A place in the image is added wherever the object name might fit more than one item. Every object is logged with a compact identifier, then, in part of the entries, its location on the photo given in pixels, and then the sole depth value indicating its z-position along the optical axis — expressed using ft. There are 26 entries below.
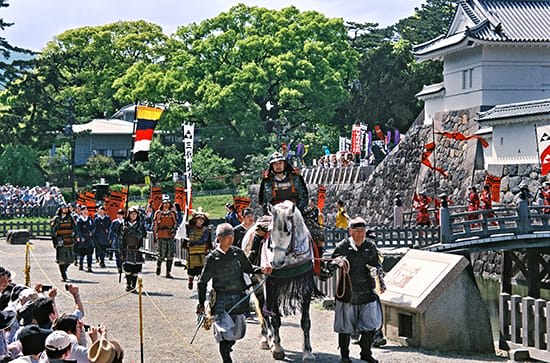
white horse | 39.27
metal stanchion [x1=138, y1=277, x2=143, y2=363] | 37.53
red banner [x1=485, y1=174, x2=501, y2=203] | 111.45
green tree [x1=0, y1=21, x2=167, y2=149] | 259.19
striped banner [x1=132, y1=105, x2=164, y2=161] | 82.48
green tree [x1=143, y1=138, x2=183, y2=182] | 226.38
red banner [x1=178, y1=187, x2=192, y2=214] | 96.22
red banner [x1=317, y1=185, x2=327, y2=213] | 114.93
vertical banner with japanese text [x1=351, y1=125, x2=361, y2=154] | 179.32
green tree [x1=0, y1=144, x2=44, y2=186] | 214.69
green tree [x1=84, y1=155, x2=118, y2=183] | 233.55
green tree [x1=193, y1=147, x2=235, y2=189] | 219.20
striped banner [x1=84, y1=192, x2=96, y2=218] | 101.48
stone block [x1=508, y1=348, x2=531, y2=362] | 48.19
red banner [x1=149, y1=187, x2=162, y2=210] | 105.19
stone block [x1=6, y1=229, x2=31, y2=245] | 134.51
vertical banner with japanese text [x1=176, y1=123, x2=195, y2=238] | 88.84
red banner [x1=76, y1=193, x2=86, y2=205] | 107.86
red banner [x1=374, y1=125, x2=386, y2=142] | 183.44
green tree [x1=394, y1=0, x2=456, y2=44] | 260.42
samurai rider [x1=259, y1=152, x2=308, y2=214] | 43.57
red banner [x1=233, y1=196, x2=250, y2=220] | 76.24
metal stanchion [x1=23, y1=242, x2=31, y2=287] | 52.11
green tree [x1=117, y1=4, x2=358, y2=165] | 215.10
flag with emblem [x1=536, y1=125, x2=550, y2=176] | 88.94
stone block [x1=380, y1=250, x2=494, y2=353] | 45.96
